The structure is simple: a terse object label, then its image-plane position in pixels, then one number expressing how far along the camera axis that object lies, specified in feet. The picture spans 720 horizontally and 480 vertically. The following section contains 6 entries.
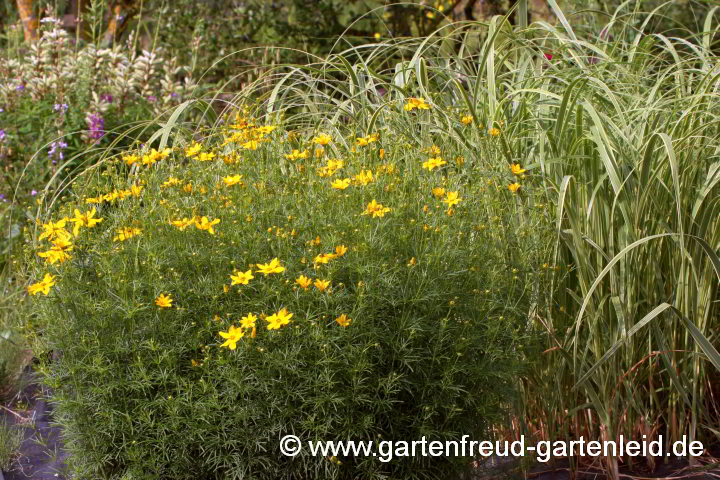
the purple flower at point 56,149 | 15.38
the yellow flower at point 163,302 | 7.37
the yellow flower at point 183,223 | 7.89
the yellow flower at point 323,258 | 7.23
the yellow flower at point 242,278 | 7.27
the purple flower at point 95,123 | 16.07
